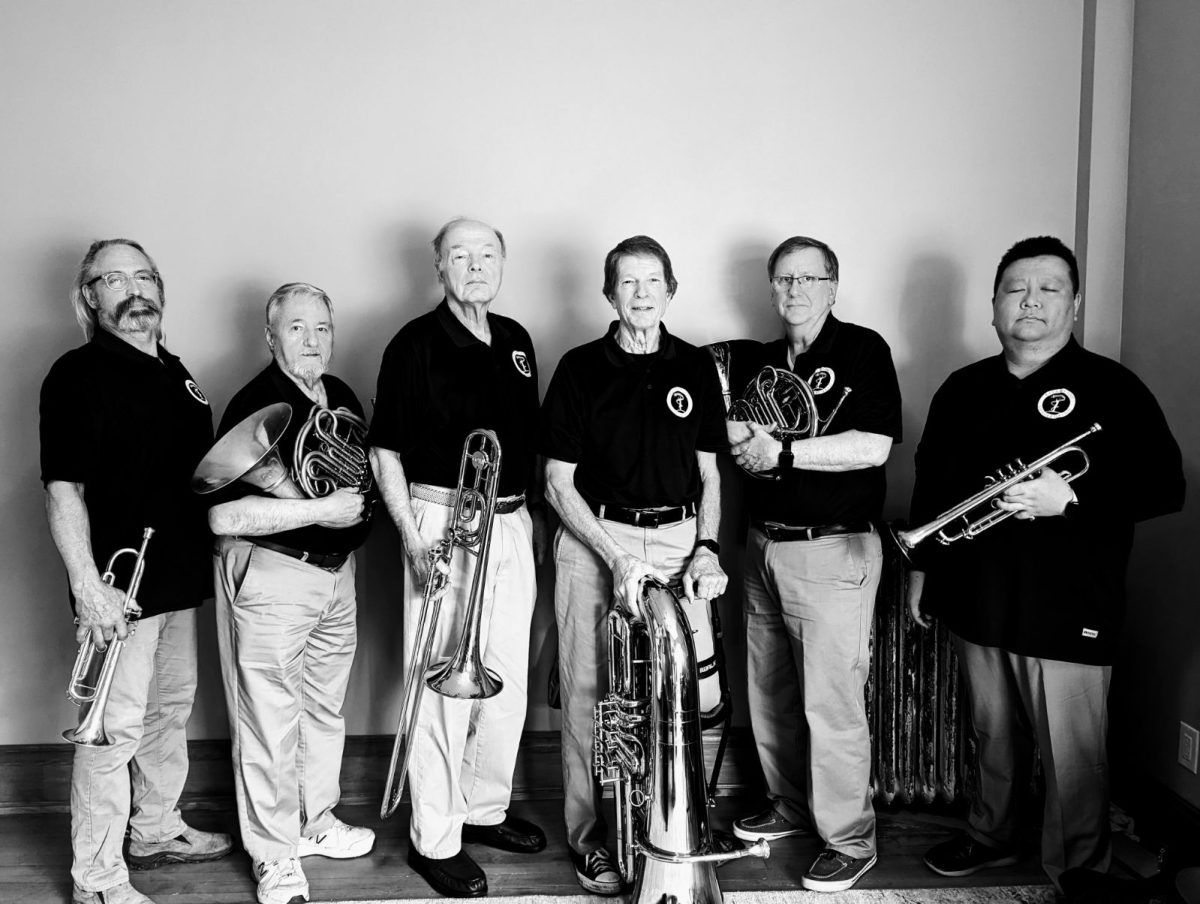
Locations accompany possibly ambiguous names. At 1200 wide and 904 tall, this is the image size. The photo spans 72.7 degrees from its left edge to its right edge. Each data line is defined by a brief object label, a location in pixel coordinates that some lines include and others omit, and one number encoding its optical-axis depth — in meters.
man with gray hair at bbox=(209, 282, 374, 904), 2.56
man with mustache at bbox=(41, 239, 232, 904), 2.45
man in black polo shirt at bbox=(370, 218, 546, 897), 2.63
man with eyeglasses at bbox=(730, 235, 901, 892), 2.69
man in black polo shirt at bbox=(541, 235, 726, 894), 2.62
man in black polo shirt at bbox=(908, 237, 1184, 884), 2.43
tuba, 2.01
